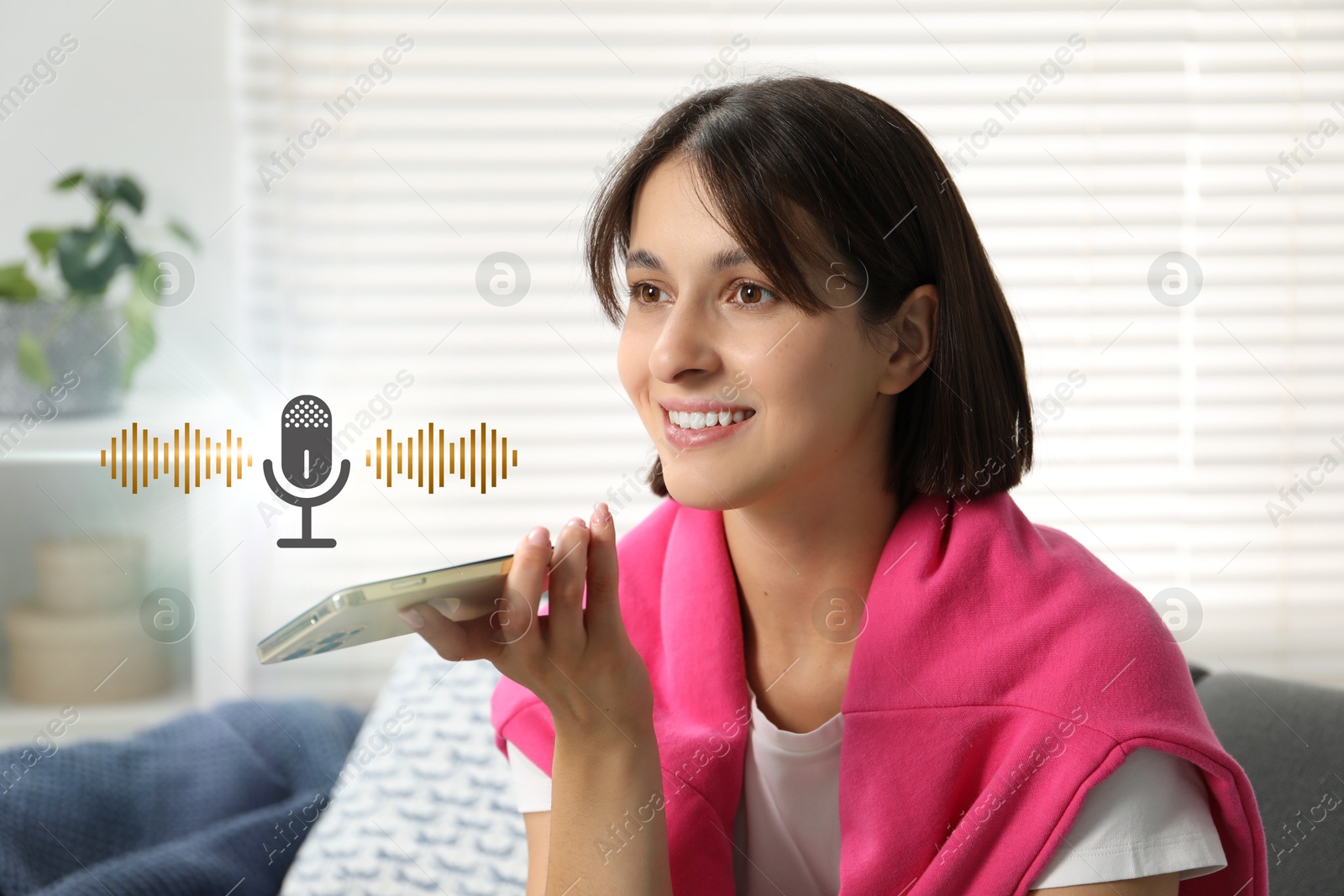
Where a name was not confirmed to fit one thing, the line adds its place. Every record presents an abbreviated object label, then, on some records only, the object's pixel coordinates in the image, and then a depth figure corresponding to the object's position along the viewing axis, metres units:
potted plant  1.78
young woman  0.86
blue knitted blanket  1.30
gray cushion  1.10
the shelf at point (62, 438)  1.80
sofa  1.12
